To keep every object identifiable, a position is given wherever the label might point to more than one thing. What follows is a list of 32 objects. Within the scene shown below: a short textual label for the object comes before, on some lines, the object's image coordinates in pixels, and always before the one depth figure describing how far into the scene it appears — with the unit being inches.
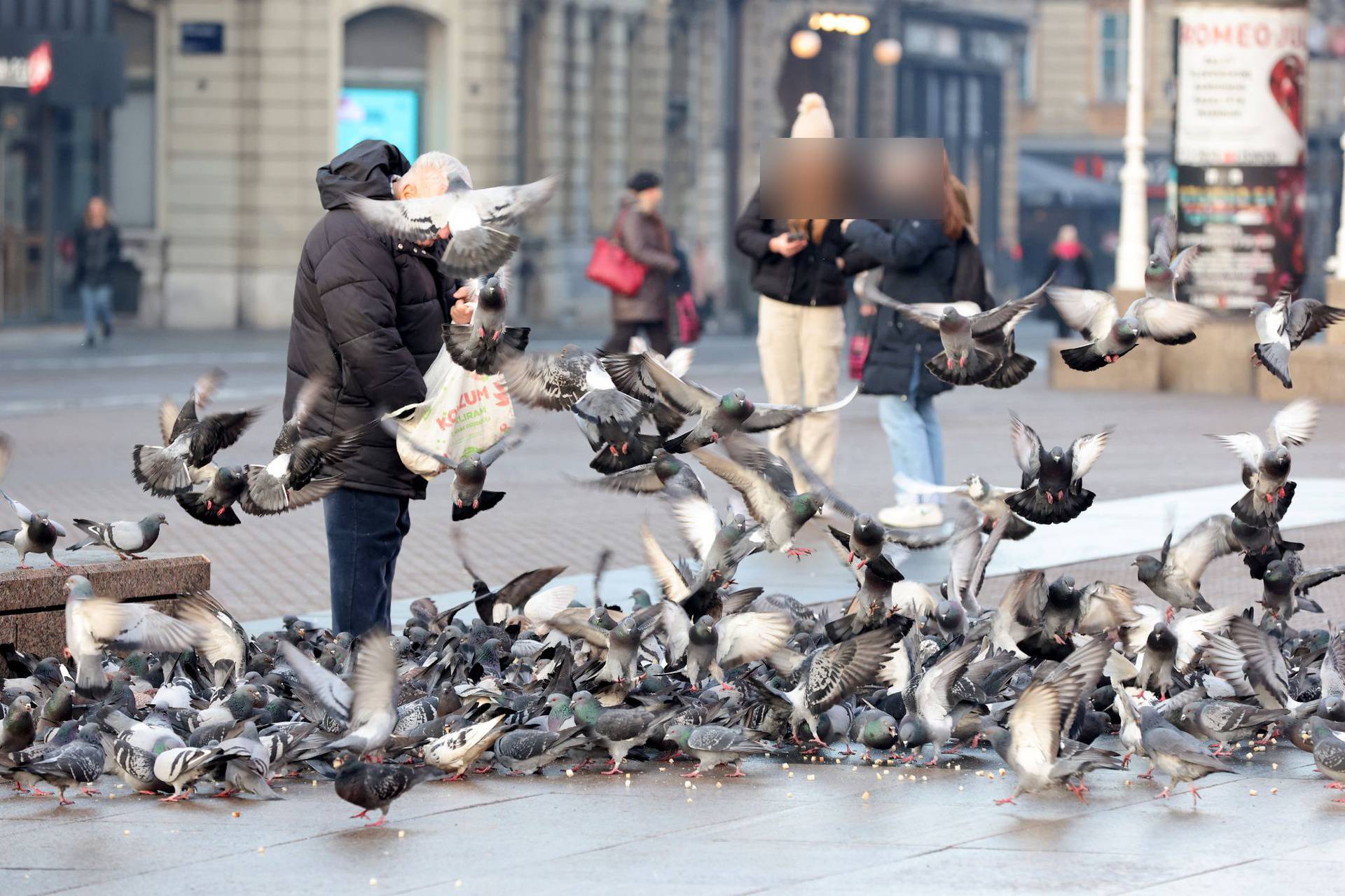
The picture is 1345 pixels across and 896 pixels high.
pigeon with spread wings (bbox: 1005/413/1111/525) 591.2
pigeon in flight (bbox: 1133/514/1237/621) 614.5
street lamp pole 1819.6
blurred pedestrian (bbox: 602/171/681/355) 1439.5
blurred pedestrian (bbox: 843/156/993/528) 906.1
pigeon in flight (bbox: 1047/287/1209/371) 615.5
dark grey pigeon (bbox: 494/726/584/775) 523.8
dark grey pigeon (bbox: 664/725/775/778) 522.6
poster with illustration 1726.1
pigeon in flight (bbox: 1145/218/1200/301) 644.7
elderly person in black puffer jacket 594.5
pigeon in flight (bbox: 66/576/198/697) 562.6
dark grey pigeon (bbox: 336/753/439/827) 465.4
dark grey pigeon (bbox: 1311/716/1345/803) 502.3
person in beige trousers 937.5
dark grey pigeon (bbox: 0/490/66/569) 617.0
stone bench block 620.1
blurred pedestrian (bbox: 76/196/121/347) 2260.1
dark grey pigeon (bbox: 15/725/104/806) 499.2
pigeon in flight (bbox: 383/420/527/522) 577.3
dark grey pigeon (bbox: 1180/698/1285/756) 532.7
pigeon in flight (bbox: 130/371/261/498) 604.7
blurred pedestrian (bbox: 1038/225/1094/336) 2573.8
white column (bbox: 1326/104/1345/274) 1829.5
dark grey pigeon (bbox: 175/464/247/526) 590.6
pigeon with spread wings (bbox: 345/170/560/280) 563.2
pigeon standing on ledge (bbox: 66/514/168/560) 645.3
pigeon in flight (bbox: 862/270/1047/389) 618.2
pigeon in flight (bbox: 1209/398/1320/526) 591.2
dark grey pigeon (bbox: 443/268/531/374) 563.8
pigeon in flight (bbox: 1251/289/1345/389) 628.7
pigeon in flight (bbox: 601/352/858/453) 578.6
